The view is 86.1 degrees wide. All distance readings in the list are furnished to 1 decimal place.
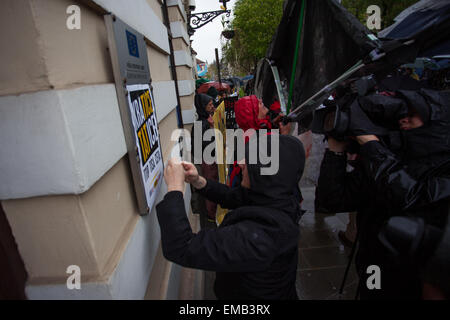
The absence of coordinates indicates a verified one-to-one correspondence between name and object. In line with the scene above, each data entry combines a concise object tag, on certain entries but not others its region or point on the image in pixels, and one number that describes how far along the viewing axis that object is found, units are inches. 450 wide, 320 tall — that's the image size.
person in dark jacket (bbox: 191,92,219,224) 139.6
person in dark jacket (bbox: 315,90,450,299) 57.4
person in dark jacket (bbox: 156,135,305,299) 47.8
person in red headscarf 131.6
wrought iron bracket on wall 294.8
